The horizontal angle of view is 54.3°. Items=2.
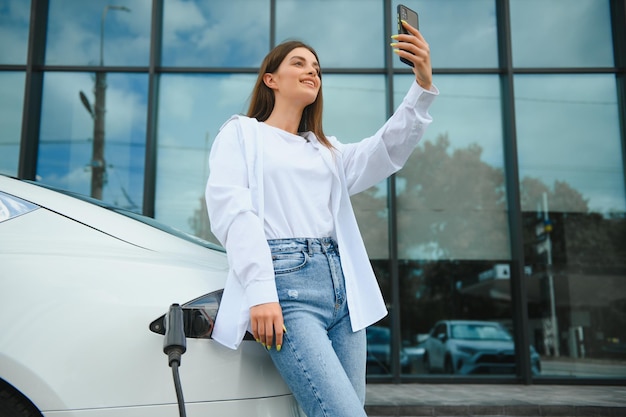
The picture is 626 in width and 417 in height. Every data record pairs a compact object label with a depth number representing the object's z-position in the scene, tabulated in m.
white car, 1.50
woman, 1.60
